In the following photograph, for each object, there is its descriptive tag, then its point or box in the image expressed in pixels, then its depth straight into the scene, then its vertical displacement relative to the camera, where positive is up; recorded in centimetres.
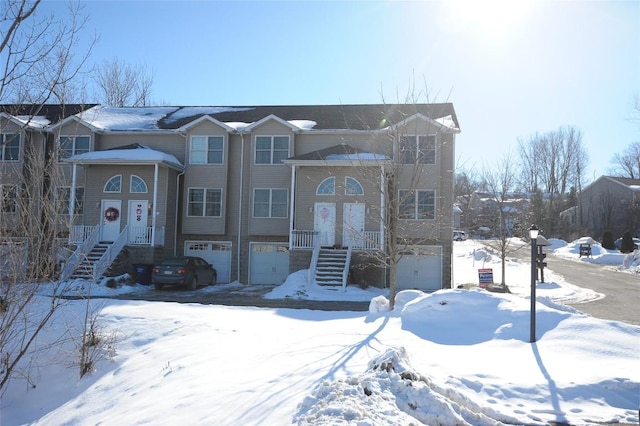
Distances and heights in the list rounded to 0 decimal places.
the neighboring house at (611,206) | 5108 +377
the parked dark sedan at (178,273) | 1952 -192
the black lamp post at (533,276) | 764 -69
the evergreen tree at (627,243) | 4178 -35
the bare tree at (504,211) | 2075 +130
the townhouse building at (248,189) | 2114 +192
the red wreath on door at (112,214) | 2275 +57
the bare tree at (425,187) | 1994 +216
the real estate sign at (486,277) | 1958 -174
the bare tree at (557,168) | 6556 +995
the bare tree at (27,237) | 665 -20
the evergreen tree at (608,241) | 4656 -23
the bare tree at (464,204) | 5661 +422
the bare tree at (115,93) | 3869 +1115
